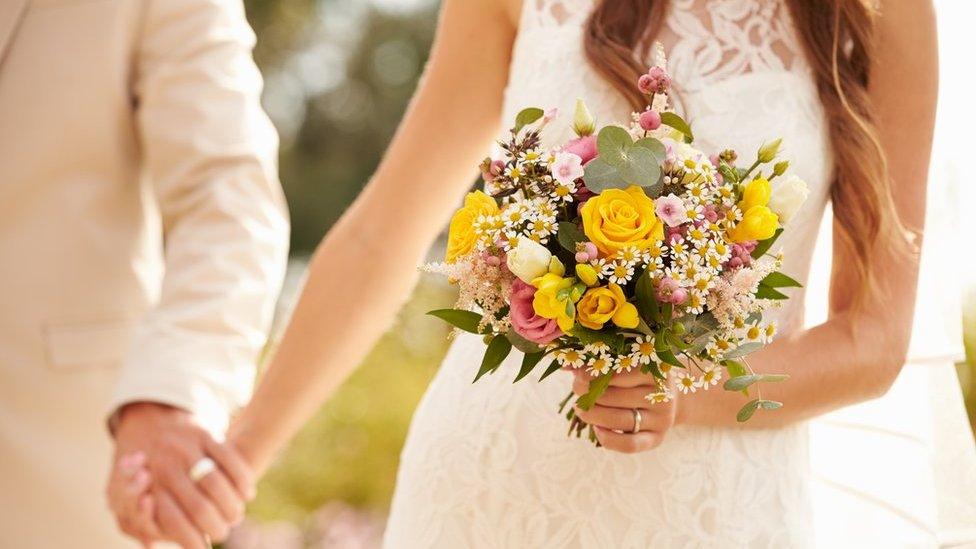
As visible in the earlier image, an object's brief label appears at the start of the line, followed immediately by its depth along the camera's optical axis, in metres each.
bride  2.69
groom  3.54
